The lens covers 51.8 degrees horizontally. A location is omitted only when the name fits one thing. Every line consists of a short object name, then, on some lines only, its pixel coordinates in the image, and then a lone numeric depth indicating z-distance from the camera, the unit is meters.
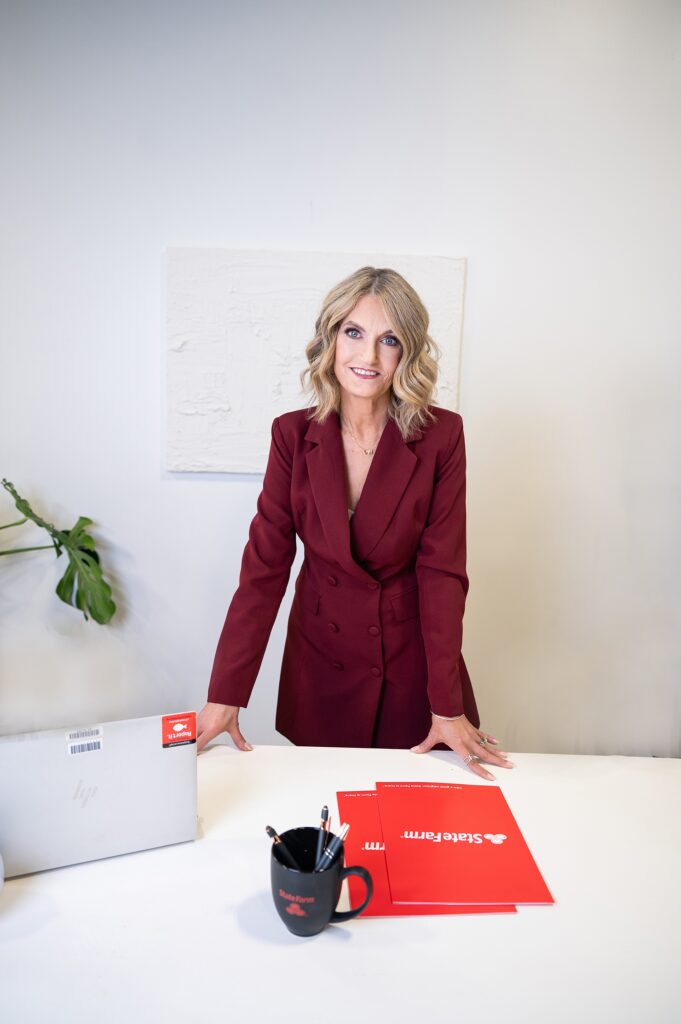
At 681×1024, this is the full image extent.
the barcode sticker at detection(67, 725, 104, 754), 1.04
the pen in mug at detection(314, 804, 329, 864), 0.98
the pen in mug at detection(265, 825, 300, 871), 0.99
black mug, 0.92
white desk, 0.84
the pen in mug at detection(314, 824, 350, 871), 0.96
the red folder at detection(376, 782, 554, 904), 1.03
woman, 1.59
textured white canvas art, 2.56
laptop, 1.01
